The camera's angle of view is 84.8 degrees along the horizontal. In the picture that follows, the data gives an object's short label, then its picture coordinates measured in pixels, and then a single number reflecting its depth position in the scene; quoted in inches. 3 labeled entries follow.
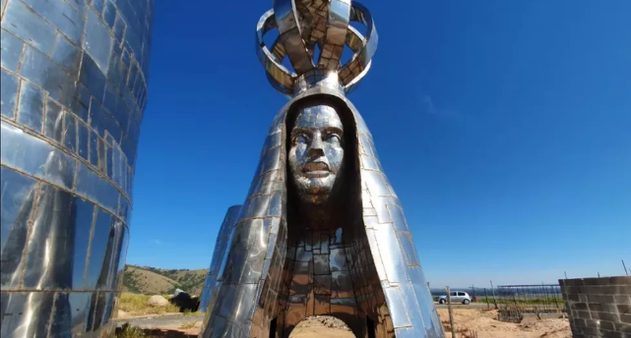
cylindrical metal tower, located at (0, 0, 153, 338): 109.4
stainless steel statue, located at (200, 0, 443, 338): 198.2
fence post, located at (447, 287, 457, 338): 535.6
